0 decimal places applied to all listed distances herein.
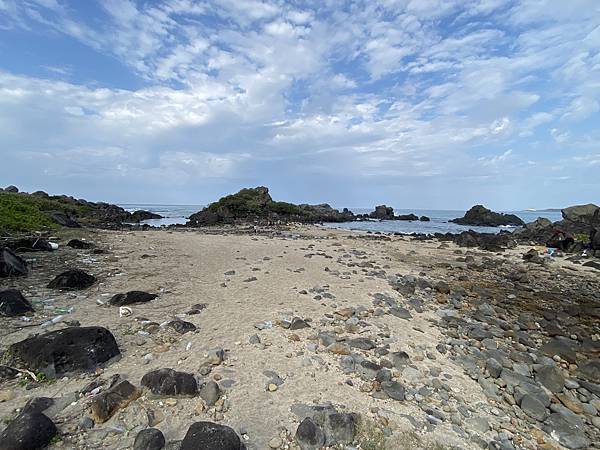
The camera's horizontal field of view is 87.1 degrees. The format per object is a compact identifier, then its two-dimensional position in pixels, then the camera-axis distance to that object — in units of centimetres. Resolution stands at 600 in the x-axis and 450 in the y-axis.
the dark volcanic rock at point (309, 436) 343
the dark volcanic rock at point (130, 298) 704
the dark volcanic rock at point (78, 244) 1302
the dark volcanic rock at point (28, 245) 1145
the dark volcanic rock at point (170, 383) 402
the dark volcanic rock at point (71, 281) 776
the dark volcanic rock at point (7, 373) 405
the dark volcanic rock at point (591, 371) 558
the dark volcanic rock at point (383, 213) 7525
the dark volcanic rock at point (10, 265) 802
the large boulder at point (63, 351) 427
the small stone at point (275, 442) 342
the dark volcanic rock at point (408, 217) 7006
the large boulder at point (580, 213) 3613
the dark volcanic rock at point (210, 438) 311
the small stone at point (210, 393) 397
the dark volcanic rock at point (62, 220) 2022
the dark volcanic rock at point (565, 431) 403
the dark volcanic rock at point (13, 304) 587
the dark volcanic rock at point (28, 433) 294
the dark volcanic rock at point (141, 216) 4651
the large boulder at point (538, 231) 2745
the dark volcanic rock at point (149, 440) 317
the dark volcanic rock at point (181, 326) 587
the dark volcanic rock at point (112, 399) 356
